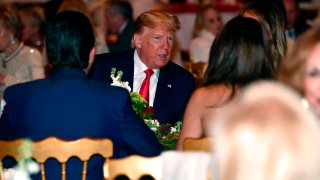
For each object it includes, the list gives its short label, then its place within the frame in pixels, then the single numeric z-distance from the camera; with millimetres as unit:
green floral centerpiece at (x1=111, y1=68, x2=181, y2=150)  10000
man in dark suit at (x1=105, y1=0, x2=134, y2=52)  18719
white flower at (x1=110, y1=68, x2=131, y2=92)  10373
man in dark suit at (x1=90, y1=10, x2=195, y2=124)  11079
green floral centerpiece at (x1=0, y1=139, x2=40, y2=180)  7820
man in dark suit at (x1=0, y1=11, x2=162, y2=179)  8305
